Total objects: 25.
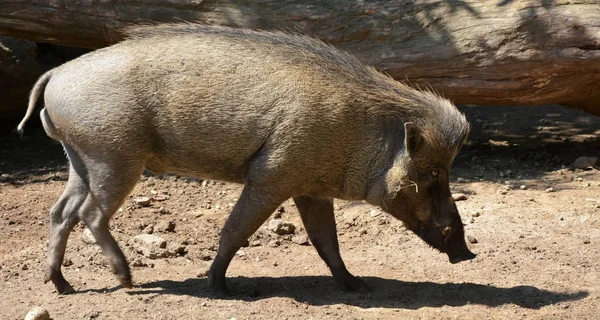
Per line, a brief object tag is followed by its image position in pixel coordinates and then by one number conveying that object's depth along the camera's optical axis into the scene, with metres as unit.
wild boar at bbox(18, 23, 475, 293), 11.35
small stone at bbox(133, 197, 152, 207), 16.14
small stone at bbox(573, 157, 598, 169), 17.59
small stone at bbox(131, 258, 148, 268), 13.15
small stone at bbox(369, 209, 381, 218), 15.44
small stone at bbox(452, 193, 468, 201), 15.83
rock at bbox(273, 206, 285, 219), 15.83
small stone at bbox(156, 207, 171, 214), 15.89
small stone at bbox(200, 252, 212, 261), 13.90
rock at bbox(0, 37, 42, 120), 18.97
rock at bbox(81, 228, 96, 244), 13.95
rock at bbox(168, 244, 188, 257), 13.73
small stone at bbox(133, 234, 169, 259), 13.56
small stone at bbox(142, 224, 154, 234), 14.74
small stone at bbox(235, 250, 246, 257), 14.12
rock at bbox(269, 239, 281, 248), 14.51
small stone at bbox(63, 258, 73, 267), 13.27
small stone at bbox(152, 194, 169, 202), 16.54
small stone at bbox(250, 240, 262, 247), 14.57
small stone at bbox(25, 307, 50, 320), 10.35
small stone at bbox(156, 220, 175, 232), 14.80
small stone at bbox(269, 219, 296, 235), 14.91
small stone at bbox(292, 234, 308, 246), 14.65
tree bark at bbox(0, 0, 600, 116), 15.87
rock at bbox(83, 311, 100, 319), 10.84
